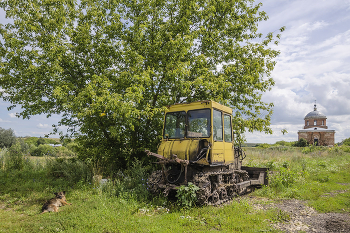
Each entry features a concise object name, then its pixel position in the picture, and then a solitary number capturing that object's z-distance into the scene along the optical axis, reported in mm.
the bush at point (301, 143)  52884
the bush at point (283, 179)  10047
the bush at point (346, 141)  50675
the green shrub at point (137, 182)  7617
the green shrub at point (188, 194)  6629
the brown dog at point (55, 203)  6676
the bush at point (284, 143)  56994
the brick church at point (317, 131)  60188
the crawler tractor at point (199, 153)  7219
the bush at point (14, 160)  11892
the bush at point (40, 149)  30553
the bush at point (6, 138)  30469
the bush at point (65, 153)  13146
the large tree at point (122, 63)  9539
